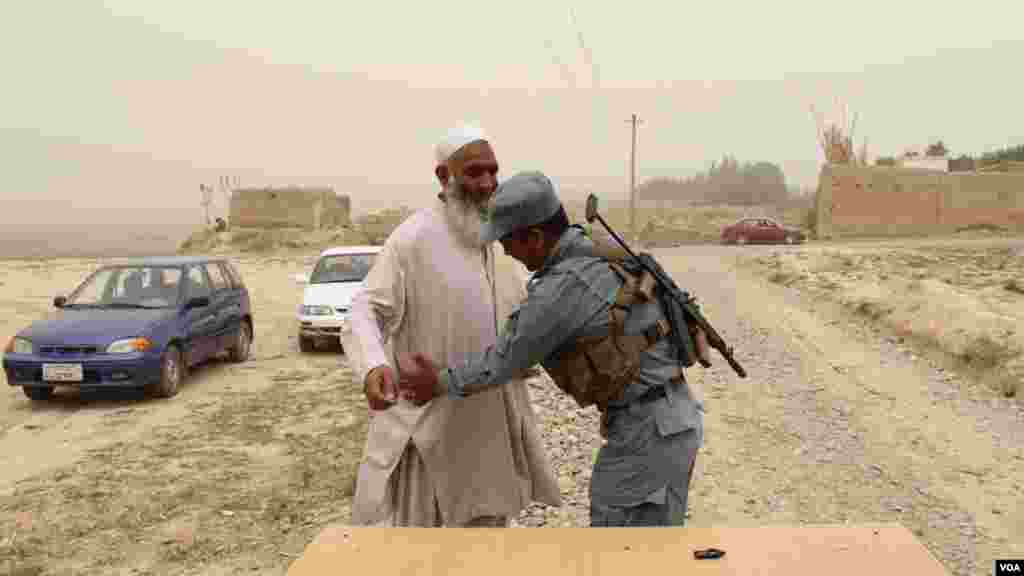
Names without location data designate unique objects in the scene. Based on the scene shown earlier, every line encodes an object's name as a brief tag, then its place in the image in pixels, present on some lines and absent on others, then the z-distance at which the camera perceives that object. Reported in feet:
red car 104.06
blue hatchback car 26.61
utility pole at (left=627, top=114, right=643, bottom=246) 100.60
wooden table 5.82
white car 35.81
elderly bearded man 8.73
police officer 7.11
